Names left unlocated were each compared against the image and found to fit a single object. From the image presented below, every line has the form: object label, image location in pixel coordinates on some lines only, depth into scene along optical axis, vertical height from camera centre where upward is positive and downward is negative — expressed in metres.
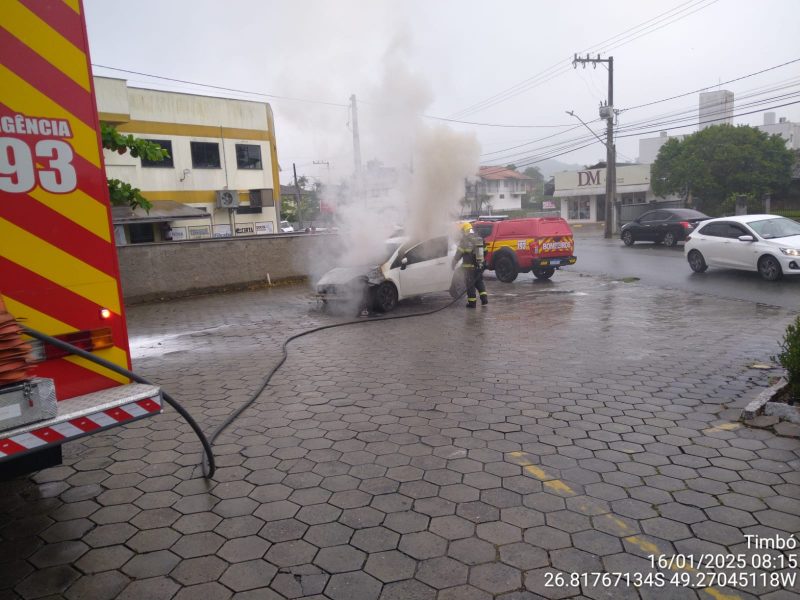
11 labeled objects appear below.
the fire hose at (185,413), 2.68 -1.41
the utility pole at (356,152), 12.07 +1.68
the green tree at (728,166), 32.28 +2.30
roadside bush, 4.63 -1.42
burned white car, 10.80 -1.18
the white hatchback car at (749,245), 12.23 -1.04
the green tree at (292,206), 50.88 +2.03
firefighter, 10.95 -0.95
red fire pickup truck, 14.45 -0.91
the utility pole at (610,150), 30.33 +3.38
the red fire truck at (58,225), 2.85 +0.07
